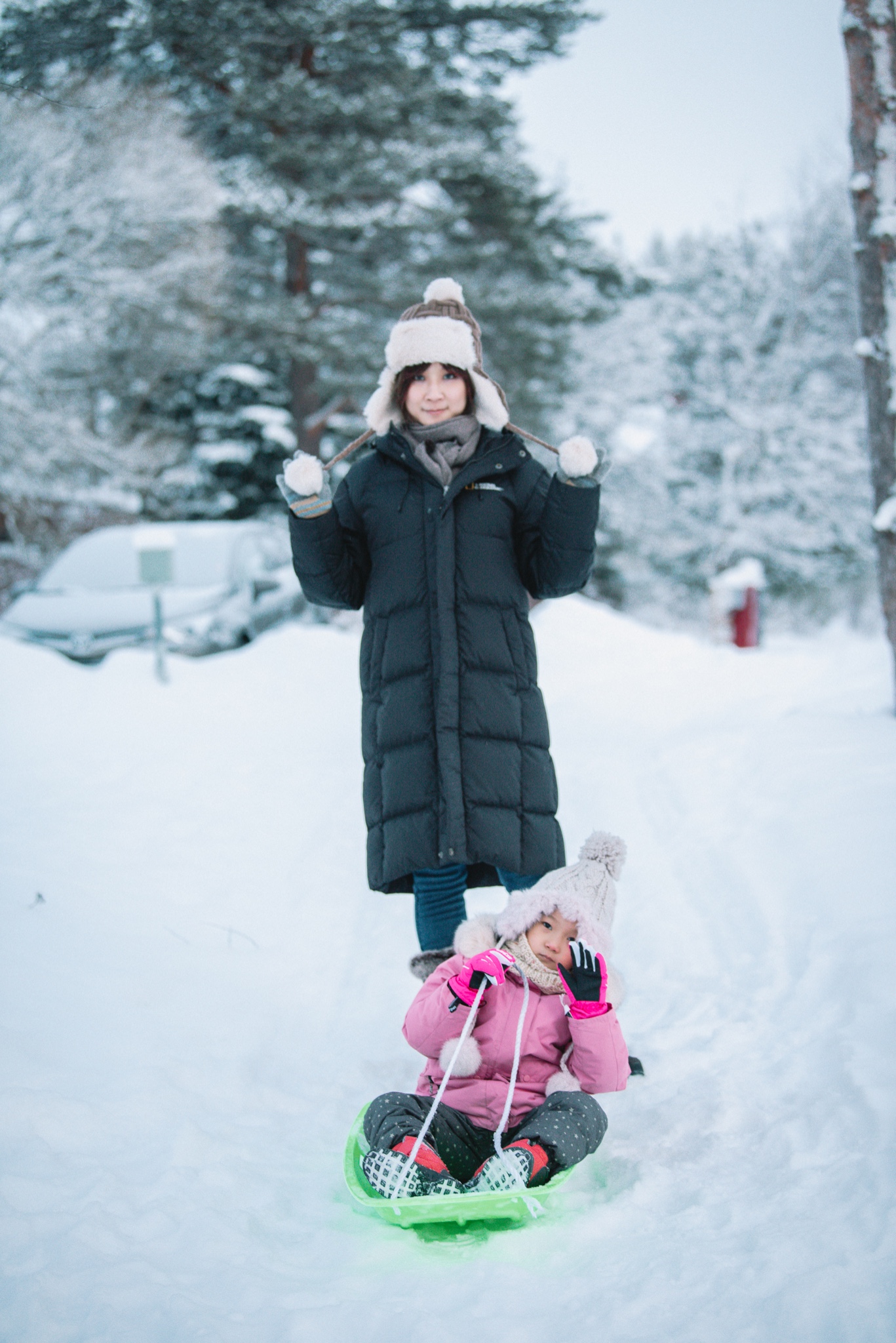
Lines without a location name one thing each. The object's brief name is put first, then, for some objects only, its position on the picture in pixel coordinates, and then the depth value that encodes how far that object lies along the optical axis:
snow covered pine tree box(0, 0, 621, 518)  11.02
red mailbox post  12.38
